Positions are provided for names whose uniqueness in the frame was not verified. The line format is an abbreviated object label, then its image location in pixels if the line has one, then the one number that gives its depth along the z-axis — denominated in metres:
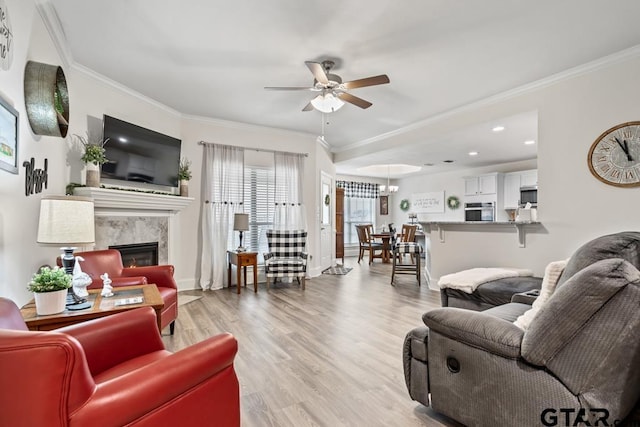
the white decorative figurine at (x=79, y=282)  1.93
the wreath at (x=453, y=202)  8.35
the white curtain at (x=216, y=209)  4.84
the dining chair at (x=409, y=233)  6.91
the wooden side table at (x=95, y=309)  1.64
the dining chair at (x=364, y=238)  7.86
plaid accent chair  4.88
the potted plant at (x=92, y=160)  3.27
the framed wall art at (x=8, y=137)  1.59
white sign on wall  8.79
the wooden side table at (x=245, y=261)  4.61
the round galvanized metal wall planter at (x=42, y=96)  1.98
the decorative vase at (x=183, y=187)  4.52
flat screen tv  3.61
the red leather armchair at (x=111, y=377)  0.77
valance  9.14
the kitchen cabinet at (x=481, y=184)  7.47
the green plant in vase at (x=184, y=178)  4.50
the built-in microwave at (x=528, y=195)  6.93
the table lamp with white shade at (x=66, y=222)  1.74
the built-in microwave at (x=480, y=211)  7.58
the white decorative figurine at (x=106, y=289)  2.15
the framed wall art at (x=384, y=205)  10.10
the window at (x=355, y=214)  9.40
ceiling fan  2.80
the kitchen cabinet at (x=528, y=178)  6.88
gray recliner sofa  1.18
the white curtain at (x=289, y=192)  5.46
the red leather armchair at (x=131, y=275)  2.66
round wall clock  2.95
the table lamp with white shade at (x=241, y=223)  4.82
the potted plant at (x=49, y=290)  1.65
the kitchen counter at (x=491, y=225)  3.62
